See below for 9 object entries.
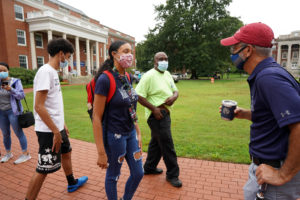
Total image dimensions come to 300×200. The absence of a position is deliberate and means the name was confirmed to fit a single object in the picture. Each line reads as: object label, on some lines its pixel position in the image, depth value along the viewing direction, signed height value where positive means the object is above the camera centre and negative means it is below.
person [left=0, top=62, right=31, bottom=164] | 4.01 -0.67
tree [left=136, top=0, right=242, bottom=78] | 35.50 +6.98
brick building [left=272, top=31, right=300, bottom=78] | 66.75 +7.33
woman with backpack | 2.19 -0.53
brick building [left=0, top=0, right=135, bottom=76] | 26.08 +6.19
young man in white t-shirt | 2.51 -0.54
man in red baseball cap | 1.27 -0.31
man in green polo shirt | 3.34 -0.58
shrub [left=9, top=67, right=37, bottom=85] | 21.59 -0.09
